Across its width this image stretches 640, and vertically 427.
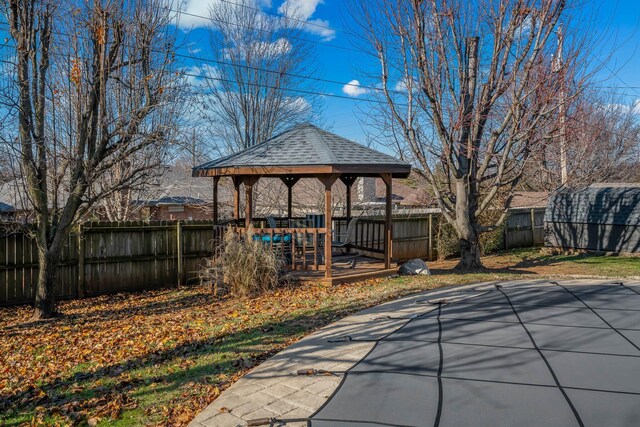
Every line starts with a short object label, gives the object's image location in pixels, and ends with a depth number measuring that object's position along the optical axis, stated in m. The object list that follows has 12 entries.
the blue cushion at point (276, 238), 9.29
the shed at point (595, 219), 14.48
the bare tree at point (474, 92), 9.52
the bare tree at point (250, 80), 16.64
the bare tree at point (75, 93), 6.96
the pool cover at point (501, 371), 3.26
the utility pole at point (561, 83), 9.34
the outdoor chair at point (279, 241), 8.92
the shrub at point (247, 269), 7.89
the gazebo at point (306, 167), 8.81
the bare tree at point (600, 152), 15.97
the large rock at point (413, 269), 9.97
